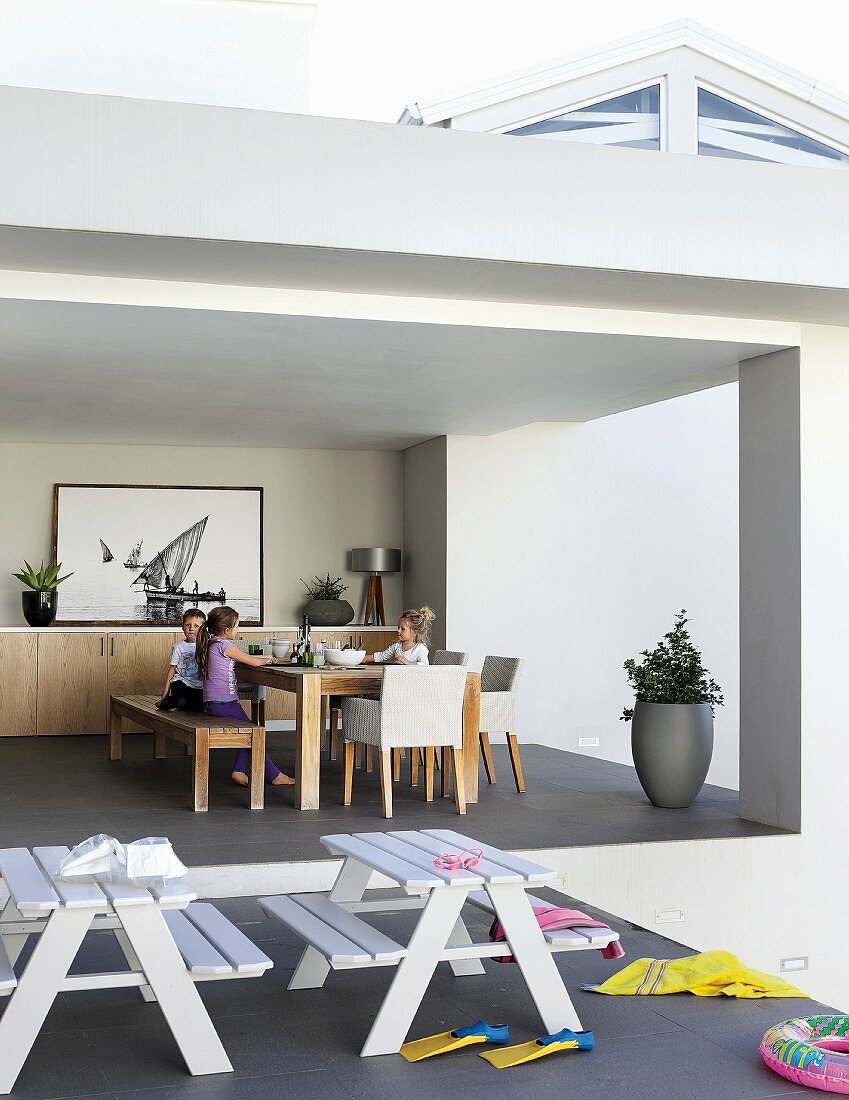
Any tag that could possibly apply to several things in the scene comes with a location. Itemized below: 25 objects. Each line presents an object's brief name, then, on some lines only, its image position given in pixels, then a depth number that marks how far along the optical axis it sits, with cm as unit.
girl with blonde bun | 777
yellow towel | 389
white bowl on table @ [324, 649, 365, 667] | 747
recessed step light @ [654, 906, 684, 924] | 607
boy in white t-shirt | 823
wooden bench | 654
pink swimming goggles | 344
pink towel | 365
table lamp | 1095
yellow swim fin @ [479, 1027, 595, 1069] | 332
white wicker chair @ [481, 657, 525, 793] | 761
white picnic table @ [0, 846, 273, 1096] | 300
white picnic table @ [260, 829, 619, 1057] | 329
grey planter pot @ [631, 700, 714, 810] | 704
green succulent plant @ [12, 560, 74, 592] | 1016
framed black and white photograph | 1065
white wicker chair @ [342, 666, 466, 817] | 656
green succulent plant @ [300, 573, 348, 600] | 1098
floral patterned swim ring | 313
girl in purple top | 752
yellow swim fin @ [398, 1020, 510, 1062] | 336
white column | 650
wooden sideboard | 1005
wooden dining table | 667
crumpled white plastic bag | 315
